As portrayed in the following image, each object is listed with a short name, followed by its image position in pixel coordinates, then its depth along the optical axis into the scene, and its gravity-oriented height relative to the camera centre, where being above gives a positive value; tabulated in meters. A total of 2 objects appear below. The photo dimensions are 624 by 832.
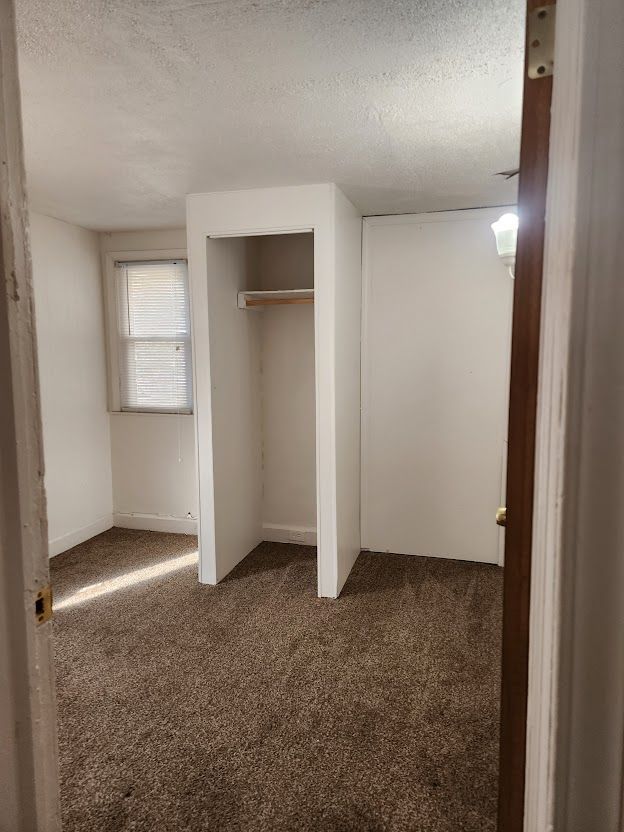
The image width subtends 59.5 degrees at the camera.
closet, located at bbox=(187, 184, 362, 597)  3.16 -0.10
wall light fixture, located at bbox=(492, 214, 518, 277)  3.01 +0.66
